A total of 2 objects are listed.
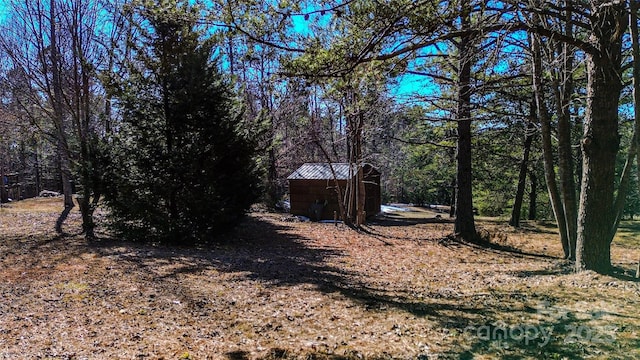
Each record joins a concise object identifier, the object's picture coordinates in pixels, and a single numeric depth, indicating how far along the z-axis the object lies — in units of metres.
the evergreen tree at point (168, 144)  8.04
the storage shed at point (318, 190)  17.47
